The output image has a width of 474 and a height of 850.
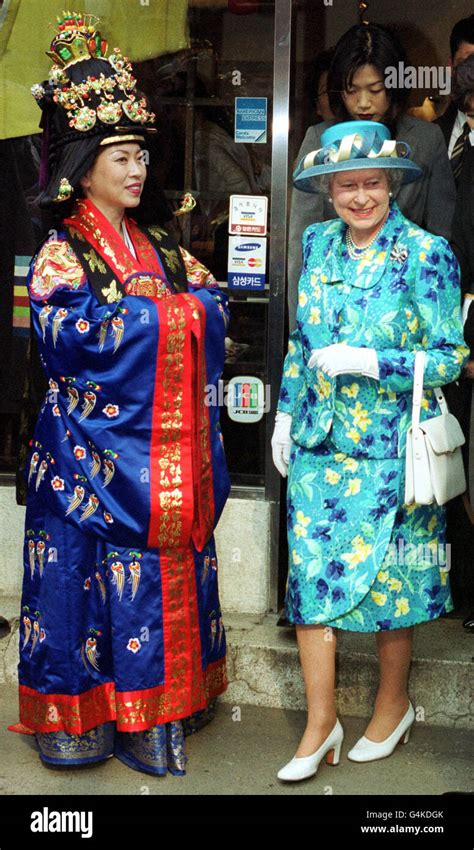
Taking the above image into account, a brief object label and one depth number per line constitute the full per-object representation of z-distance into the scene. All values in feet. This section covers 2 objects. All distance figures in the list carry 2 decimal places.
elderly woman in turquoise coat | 12.50
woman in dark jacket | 14.28
